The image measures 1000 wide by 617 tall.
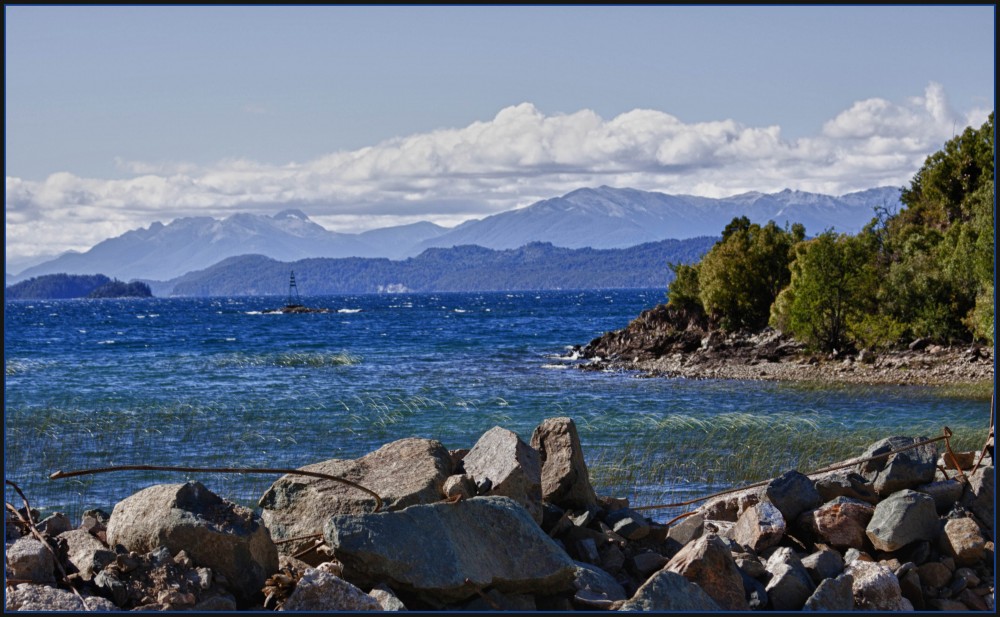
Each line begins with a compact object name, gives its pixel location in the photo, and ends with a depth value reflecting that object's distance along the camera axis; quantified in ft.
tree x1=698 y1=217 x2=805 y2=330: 409.90
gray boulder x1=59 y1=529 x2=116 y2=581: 48.42
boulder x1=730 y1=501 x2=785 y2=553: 61.93
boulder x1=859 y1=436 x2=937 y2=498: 68.54
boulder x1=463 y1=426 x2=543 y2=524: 59.77
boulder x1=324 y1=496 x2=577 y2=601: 47.34
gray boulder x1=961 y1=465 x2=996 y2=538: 64.23
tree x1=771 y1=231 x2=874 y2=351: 327.06
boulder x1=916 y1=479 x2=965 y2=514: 66.03
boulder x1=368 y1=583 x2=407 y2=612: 46.01
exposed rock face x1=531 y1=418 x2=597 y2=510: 66.85
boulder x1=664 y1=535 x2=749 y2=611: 51.47
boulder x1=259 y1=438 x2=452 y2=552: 58.18
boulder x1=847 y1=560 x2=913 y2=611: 53.93
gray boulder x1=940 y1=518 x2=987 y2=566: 59.98
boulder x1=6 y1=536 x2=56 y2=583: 47.42
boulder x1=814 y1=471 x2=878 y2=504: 67.92
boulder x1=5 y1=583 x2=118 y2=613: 43.75
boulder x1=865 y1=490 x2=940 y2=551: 60.70
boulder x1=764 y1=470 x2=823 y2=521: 65.62
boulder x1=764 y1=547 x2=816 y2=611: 53.67
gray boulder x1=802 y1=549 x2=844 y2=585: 55.88
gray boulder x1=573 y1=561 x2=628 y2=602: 52.13
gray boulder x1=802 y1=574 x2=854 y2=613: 51.42
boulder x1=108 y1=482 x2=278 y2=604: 48.75
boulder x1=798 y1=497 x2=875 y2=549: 63.31
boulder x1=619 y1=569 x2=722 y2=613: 47.32
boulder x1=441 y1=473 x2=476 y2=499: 58.03
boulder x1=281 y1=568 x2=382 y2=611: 45.24
